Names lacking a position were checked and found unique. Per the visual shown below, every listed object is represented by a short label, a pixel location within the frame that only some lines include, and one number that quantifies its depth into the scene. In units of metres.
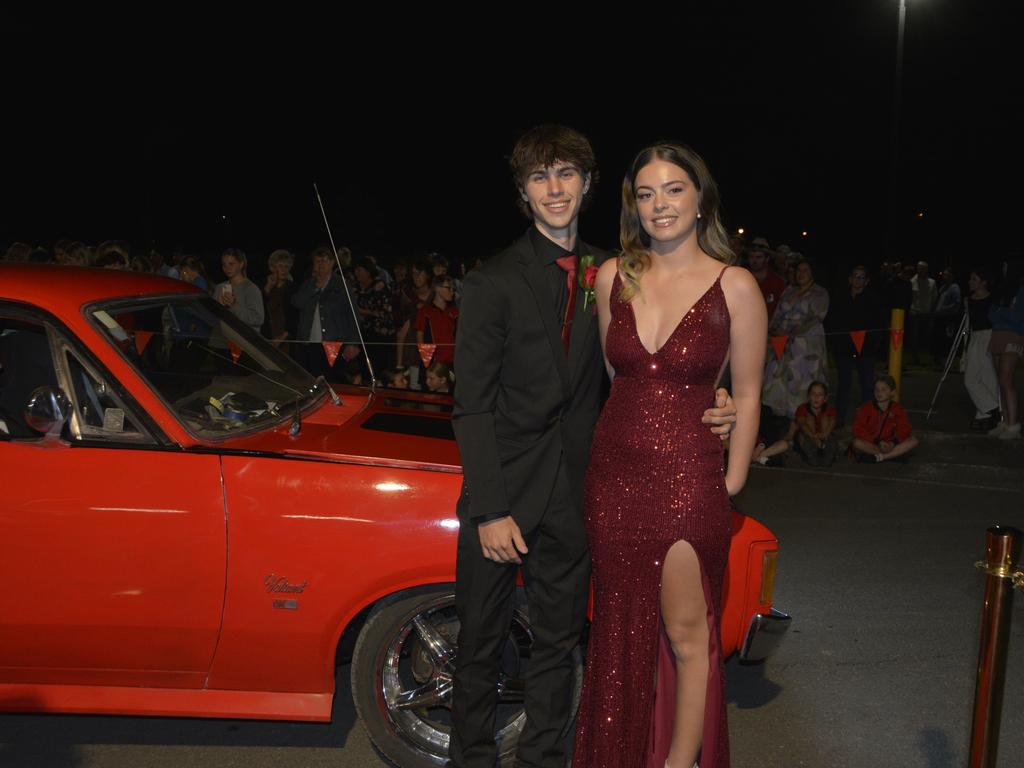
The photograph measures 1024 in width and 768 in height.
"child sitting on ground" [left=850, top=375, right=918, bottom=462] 9.16
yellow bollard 10.44
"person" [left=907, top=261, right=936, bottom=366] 17.69
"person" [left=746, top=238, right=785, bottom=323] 10.40
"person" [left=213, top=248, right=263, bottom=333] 9.45
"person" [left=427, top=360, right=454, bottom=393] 8.62
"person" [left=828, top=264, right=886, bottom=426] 10.79
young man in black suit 3.03
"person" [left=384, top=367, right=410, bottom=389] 9.33
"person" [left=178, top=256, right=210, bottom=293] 10.53
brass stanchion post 2.75
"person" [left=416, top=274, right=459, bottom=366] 10.09
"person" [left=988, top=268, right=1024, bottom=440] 10.20
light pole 20.95
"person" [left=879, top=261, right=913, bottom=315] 15.48
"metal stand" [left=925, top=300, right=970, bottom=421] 11.66
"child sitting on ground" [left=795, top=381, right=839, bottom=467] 9.00
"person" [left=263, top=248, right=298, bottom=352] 10.69
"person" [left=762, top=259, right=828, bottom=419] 10.03
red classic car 3.42
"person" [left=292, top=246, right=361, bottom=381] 10.06
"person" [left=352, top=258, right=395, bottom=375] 10.84
